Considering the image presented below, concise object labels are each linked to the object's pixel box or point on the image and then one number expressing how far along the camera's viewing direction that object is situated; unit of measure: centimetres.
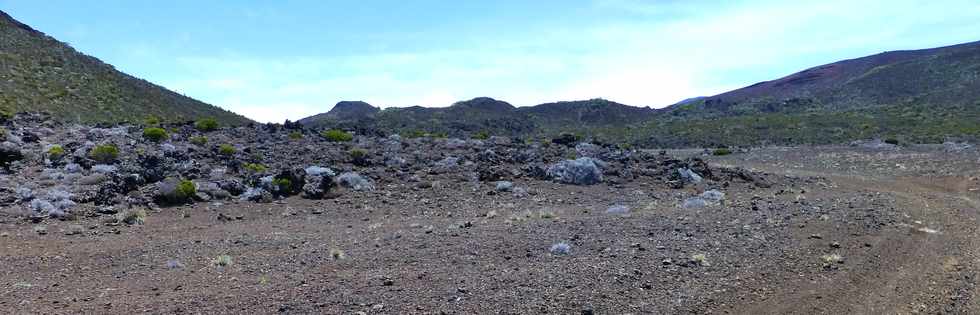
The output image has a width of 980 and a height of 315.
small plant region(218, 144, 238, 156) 2034
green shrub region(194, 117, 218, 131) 2509
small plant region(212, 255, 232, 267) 975
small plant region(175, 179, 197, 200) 1535
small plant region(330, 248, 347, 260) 999
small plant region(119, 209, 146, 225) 1333
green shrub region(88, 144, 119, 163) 1803
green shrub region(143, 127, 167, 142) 2166
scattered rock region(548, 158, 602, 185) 1897
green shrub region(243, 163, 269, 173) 1864
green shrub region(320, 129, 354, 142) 2463
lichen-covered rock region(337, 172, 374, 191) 1758
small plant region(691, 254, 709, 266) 905
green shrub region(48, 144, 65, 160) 1780
